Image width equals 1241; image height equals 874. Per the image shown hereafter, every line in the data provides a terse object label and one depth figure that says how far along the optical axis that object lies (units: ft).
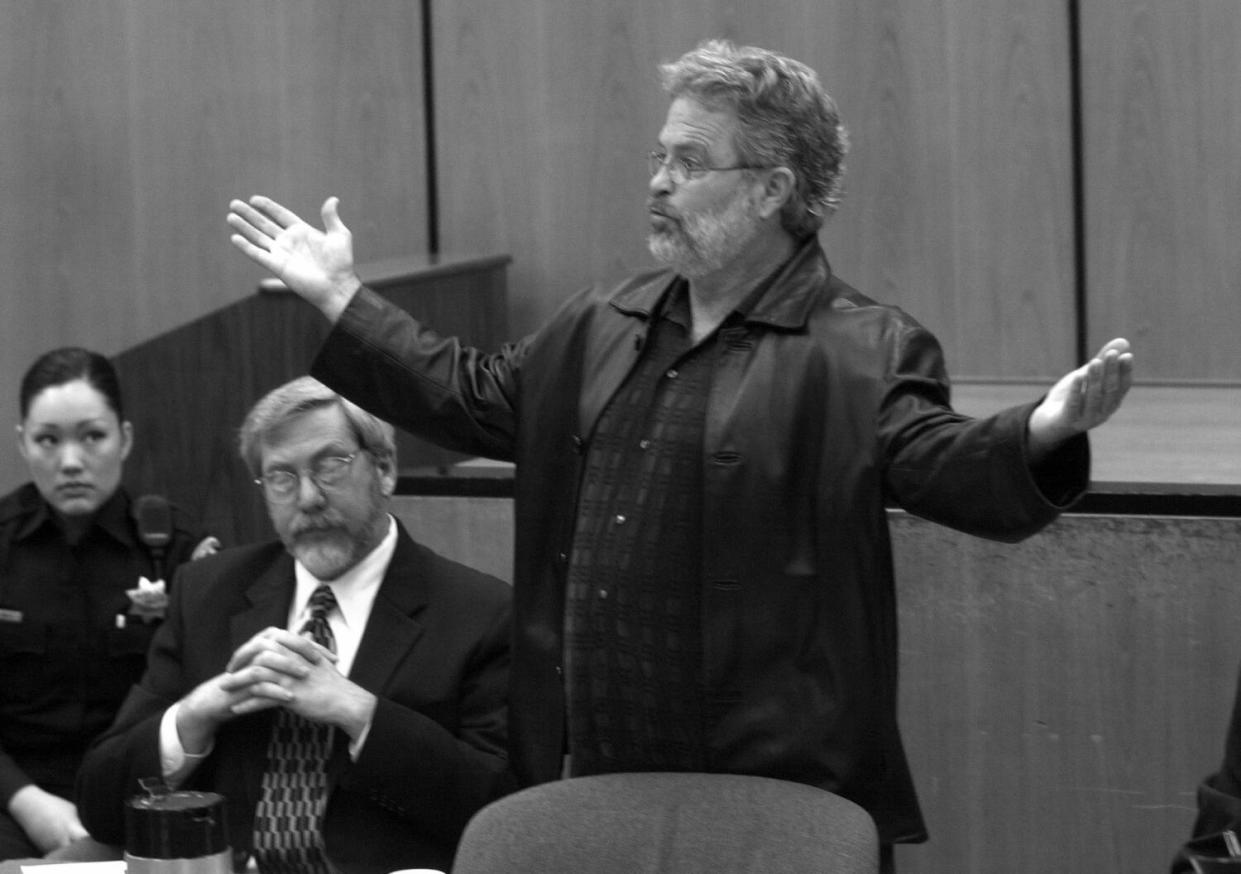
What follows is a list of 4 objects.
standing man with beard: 14.25
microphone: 22.86
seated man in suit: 16.76
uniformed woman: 22.56
